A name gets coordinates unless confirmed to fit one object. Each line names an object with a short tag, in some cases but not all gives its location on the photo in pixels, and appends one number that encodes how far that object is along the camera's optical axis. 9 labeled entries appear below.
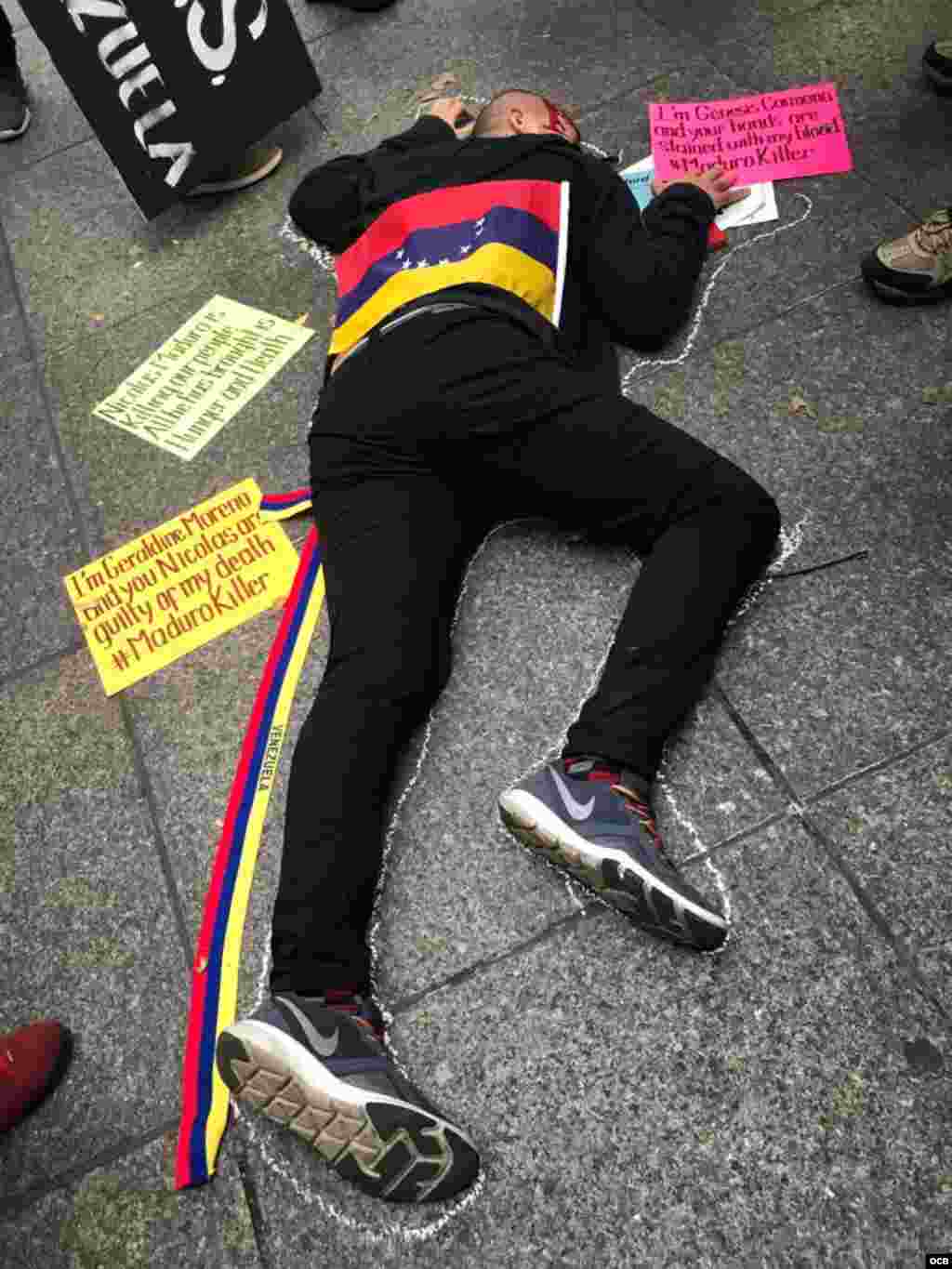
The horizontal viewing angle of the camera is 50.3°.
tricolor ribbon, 1.83
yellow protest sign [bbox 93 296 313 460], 3.00
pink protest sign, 3.06
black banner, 3.12
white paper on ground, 2.96
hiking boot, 2.56
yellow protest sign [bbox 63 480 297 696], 2.54
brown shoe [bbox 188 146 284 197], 3.67
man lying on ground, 1.68
